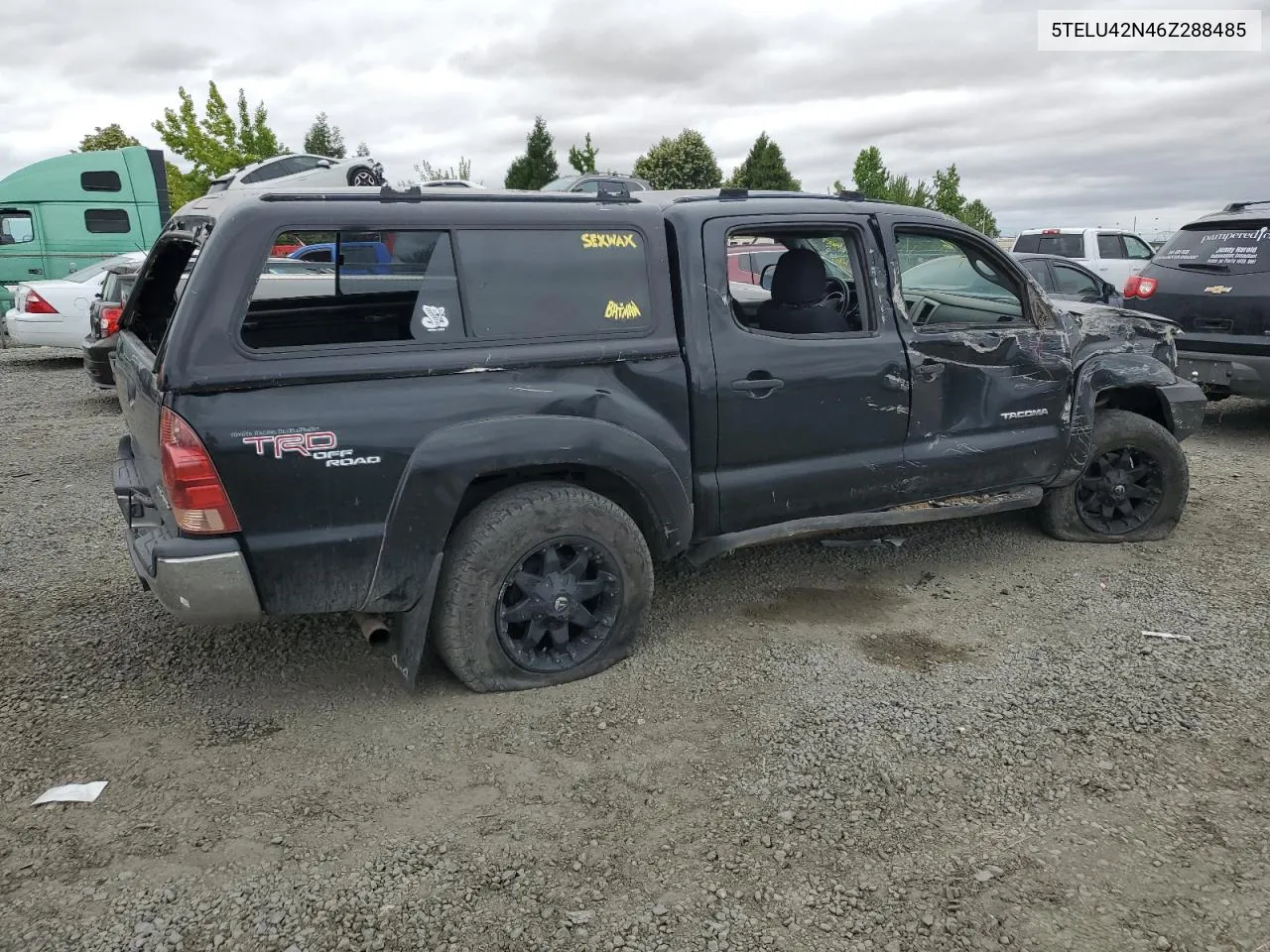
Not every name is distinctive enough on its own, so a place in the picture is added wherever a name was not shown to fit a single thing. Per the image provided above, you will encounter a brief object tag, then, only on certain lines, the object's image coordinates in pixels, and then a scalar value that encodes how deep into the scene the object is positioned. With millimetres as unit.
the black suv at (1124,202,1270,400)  7254
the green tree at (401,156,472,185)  39297
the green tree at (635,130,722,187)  39938
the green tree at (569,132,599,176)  38031
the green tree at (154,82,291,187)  28875
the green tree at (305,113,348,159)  51978
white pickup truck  14602
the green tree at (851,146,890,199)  33562
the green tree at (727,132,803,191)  39719
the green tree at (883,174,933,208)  33222
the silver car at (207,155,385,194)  13795
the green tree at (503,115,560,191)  41781
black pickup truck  3119
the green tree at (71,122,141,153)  43969
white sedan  11969
